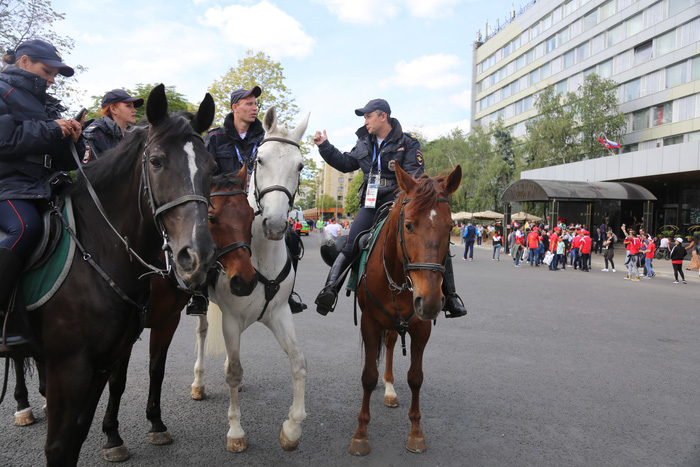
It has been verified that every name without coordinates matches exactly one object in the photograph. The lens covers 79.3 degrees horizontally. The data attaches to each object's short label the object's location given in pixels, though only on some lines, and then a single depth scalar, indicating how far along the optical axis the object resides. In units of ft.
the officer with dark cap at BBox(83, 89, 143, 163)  11.87
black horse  6.77
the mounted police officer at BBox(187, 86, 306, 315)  13.46
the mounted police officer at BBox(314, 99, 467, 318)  13.91
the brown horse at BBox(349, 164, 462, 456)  9.47
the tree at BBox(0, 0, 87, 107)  53.21
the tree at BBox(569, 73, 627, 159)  134.10
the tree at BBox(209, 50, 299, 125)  75.10
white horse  10.78
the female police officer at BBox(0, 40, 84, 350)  7.25
